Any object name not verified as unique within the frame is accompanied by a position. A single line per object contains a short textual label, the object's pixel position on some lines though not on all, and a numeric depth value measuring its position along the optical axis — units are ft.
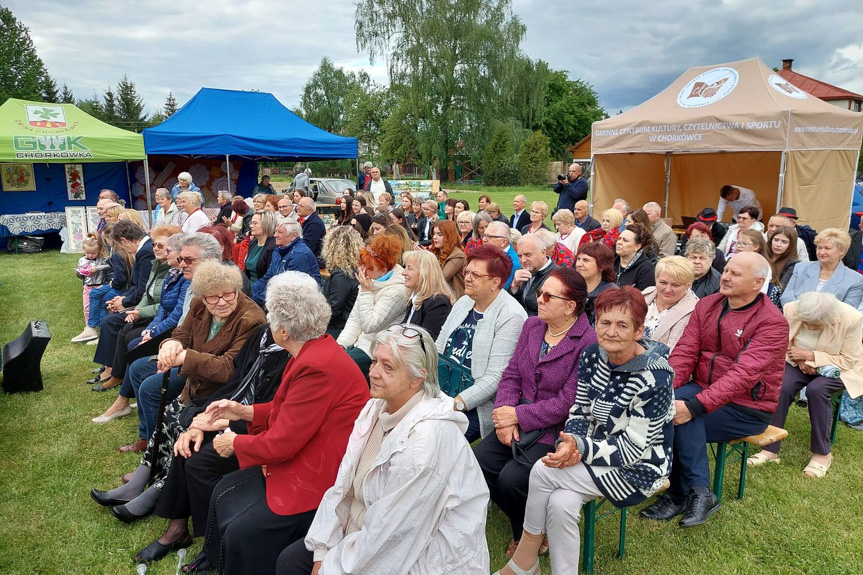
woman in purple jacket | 9.73
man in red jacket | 10.77
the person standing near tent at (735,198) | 33.27
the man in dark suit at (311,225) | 26.61
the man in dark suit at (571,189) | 33.83
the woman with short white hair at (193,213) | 28.07
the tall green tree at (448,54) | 101.60
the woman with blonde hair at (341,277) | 16.06
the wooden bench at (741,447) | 11.27
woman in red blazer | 8.23
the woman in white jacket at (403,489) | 6.56
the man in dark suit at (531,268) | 15.20
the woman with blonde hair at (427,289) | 13.20
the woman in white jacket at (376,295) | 14.29
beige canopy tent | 28.94
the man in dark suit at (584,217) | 27.89
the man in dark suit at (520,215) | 30.76
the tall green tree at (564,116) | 185.88
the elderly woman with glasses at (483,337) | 11.14
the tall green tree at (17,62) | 156.46
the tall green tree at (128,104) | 201.05
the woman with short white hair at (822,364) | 12.94
